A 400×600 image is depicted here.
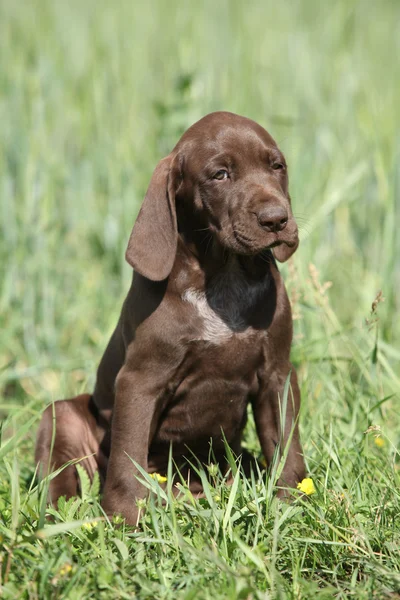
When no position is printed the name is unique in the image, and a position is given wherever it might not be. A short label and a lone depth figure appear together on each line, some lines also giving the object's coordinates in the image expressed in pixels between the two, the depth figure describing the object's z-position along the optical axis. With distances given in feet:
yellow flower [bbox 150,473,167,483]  17.62
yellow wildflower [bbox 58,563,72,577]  13.64
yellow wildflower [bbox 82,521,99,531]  16.03
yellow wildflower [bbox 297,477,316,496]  17.44
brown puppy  18.01
